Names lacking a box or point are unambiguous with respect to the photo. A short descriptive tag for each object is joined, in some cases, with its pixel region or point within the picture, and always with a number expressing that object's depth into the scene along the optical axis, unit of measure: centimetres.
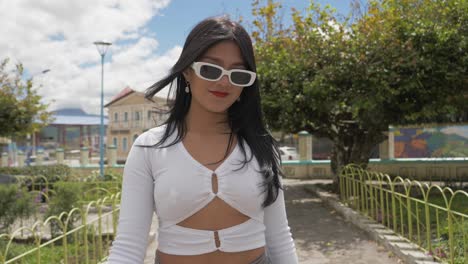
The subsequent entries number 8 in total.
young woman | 150
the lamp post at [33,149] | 4448
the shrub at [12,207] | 766
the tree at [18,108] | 1340
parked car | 2568
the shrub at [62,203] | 727
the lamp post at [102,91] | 1917
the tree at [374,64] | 942
